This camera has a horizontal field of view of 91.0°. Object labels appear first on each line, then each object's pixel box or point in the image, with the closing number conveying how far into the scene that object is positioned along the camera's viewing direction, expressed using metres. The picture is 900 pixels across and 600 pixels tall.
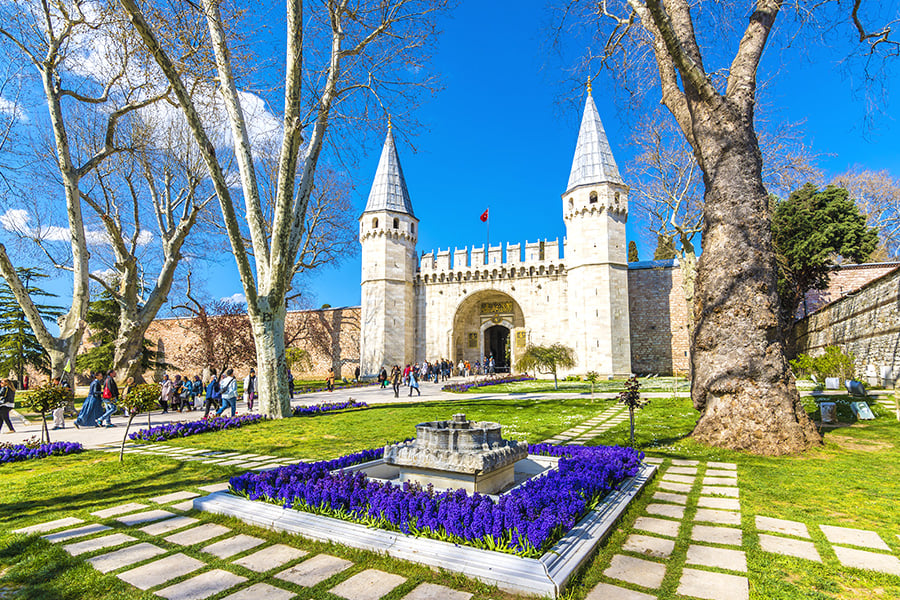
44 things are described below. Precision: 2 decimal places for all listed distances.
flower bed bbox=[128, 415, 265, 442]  8.11
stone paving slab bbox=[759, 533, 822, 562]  2.81
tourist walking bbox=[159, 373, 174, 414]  13.81
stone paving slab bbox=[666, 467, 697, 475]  4.95
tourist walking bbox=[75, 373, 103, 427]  10.86
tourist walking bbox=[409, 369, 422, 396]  16.28
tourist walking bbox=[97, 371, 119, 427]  12.34
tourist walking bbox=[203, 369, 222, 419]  11.26
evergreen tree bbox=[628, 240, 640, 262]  37.41
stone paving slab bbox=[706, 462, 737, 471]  5.10
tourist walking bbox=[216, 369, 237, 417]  10.79
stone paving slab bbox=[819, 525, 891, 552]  2.96
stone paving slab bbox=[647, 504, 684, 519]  3.61
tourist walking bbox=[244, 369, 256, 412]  14.08
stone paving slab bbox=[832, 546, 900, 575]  2.62
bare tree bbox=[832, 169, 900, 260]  26.16
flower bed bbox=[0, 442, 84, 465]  6.53
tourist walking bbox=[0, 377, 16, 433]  9.59
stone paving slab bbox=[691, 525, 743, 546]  3.04
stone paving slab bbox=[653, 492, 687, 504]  3.98
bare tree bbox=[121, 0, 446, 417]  8.68
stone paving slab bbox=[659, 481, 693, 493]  4.32
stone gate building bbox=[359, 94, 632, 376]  23.45
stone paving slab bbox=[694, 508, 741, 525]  3.42
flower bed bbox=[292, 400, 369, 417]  11.31
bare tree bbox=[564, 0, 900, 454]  5.89
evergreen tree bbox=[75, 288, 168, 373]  22.09
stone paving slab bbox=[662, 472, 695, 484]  4.62
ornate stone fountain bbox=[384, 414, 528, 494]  3.61
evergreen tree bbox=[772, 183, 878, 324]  20.61
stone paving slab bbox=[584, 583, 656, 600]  2.32
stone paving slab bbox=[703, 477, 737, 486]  4.50
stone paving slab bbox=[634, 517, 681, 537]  3.25
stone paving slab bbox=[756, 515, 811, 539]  3.18
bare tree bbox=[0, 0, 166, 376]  10.85
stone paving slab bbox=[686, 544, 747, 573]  2.65
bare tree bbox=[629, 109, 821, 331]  15.99
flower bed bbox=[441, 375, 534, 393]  18.64
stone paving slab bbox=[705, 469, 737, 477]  4.81
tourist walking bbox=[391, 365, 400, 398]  16.35
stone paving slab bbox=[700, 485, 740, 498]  4.12
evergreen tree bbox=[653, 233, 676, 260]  35.04
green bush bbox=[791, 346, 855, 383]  12.38
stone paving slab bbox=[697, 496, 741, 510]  3.76
